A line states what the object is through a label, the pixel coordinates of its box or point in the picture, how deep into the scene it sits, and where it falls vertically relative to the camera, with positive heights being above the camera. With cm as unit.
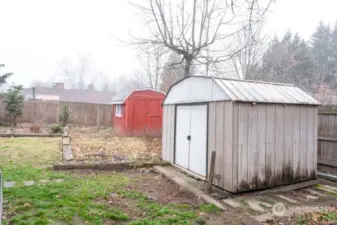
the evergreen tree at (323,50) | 2748 +796
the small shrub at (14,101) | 1536 +61
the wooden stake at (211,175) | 519 -122
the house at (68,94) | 3600 +263
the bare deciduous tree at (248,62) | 2048 +426
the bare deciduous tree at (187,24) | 1102 +397
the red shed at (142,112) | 1355 +6
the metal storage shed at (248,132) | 518 -38
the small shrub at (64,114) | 1636 -12
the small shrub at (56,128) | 1366 -87
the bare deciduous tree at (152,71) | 2398 +420
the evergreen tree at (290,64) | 2256 +483
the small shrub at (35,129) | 1341 -90
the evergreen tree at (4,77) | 1723 +228
